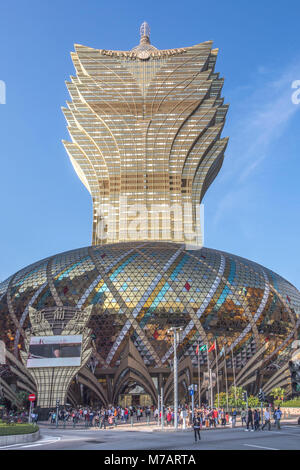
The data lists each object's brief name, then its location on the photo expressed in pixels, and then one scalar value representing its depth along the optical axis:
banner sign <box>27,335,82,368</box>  58.03
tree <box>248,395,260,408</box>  57.50
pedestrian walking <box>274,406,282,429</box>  34.28
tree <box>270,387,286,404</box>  66.69
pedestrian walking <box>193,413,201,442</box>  25.53
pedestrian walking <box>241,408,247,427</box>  43.28
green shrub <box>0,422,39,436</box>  25.92
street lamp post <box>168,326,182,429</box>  37.62
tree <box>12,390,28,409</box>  67.25
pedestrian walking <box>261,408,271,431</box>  34.32
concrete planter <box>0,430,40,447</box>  25.53
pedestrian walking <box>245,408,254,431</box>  33.91
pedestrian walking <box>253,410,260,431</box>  33.72
